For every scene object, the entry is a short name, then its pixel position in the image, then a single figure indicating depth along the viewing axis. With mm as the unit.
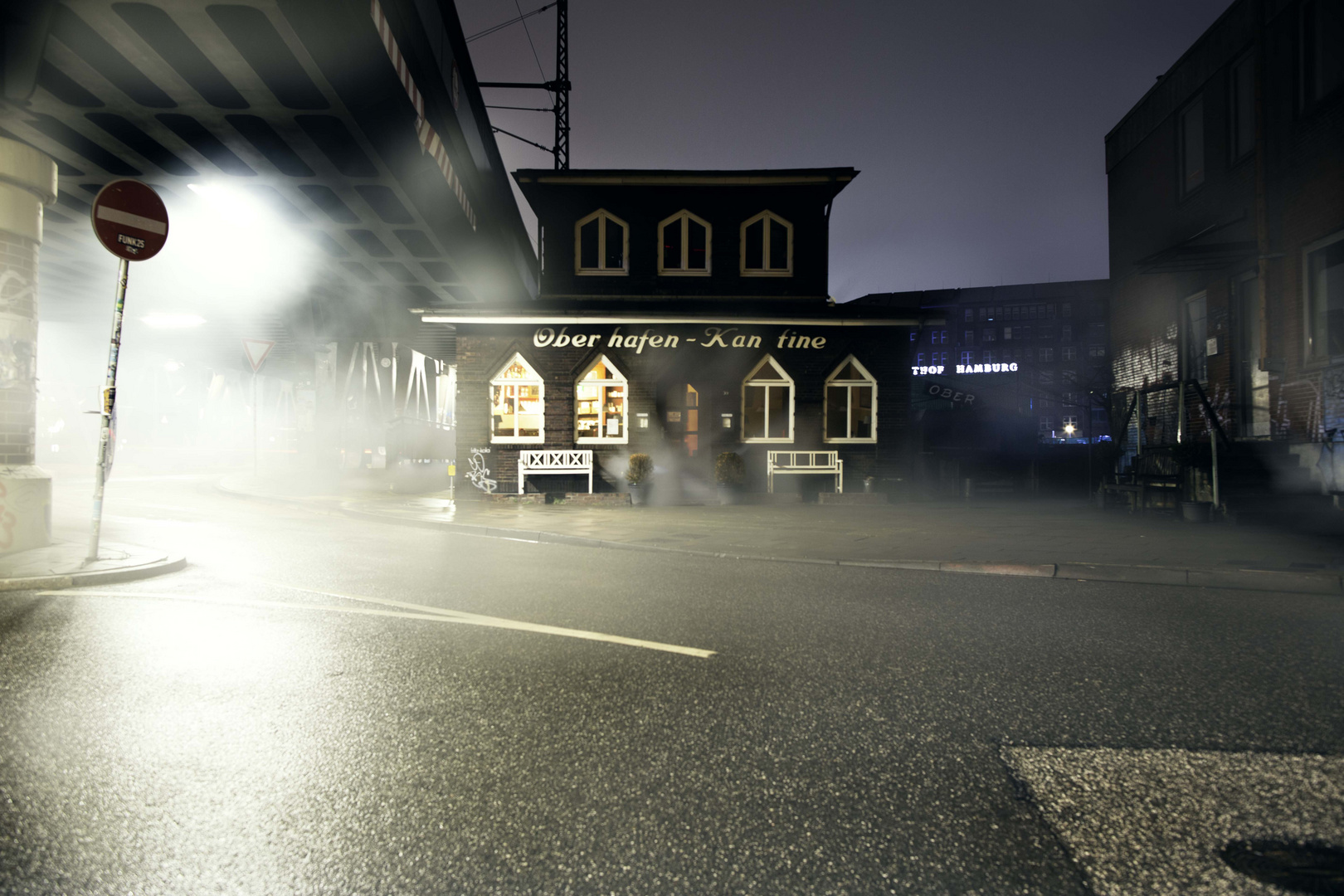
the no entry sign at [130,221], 6785
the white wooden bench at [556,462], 17609
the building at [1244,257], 12422
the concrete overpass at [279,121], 8938
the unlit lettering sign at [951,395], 32281
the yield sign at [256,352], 17875
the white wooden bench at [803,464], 18016
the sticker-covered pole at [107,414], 6938
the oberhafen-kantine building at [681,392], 17750
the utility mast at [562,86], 28016
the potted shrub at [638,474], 16844
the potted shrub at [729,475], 17328
